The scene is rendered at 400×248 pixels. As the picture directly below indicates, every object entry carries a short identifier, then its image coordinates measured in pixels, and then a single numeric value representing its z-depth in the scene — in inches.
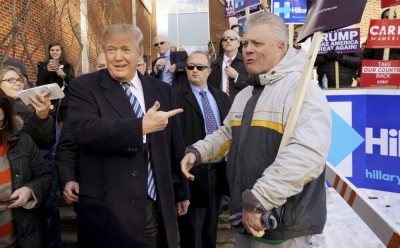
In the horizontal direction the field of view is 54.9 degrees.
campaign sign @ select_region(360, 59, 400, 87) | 255.6
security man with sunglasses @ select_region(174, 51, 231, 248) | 143.8
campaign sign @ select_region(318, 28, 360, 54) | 285.0
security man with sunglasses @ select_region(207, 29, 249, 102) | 210.0
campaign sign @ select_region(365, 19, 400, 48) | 251.9
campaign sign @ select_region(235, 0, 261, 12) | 311.7
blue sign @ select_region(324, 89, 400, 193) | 209.9
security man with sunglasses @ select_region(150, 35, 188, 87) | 189.2
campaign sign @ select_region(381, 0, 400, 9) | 238.2
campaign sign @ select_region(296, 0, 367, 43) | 78.9
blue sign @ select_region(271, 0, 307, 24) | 272.5
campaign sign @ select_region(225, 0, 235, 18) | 436.4
